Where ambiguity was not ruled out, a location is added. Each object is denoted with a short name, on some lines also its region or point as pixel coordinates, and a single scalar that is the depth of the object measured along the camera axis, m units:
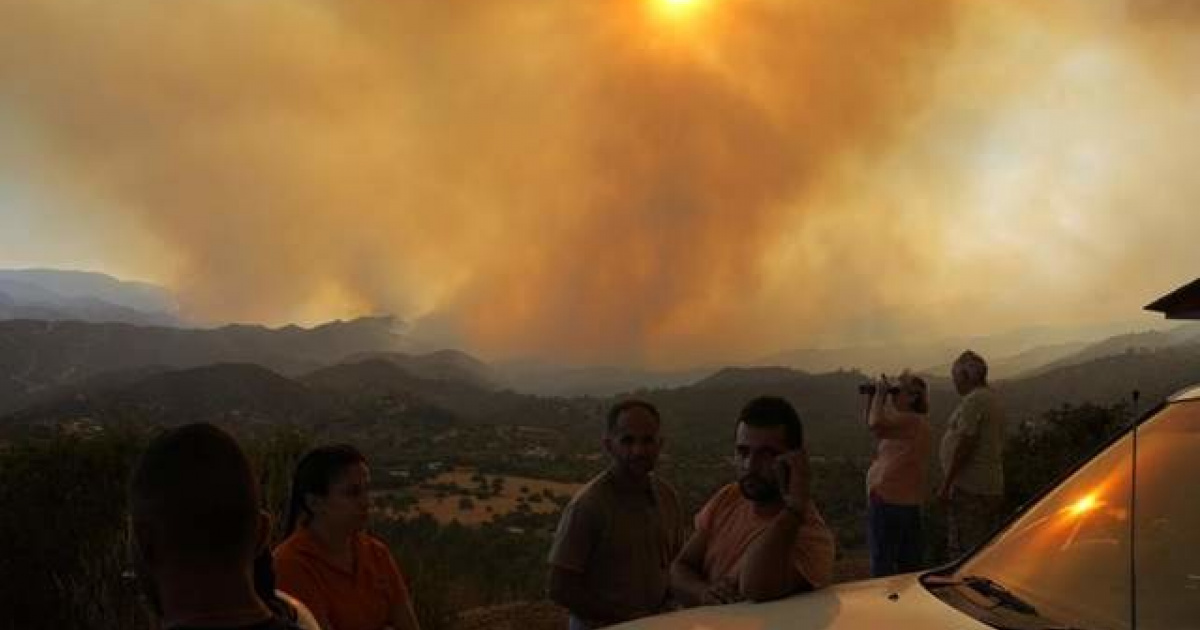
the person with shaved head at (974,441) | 7.37
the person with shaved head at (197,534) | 1.64
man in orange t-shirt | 3.17
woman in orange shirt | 3.71
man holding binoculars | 7.13
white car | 2.32
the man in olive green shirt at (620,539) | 4.12
